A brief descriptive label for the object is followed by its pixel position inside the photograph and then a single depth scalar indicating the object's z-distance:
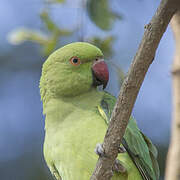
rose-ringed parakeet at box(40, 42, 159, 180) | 5.18
